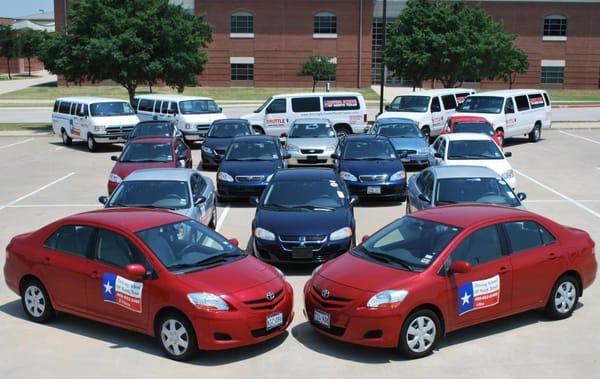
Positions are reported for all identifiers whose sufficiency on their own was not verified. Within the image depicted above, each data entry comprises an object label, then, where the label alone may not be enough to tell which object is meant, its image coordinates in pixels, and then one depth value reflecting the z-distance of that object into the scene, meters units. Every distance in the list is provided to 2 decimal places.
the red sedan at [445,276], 7.64
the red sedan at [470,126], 23.33
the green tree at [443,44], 37.84
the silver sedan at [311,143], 21.56
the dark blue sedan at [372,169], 16.44
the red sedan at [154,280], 7.63
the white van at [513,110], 27.20
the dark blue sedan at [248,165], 16.80
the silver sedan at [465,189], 12.30
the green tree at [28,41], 91.88
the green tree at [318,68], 61.97
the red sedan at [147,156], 16.55
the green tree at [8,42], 89.94
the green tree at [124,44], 34.28
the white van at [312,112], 28.55
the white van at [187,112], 28.88
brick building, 66.12
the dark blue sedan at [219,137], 22.73
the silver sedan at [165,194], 12.40
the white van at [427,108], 28.20
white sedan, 16.45
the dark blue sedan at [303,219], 10.91
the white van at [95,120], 27.95
